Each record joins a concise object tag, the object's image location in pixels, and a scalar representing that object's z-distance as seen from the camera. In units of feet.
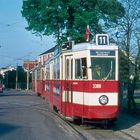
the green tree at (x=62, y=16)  99.23
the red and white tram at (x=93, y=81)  47.73
